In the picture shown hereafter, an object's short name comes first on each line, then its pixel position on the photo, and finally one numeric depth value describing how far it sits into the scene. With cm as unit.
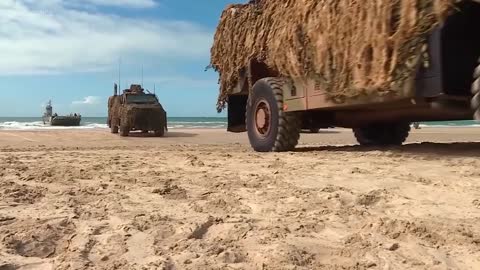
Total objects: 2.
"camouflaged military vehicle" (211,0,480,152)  475
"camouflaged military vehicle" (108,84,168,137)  1800
